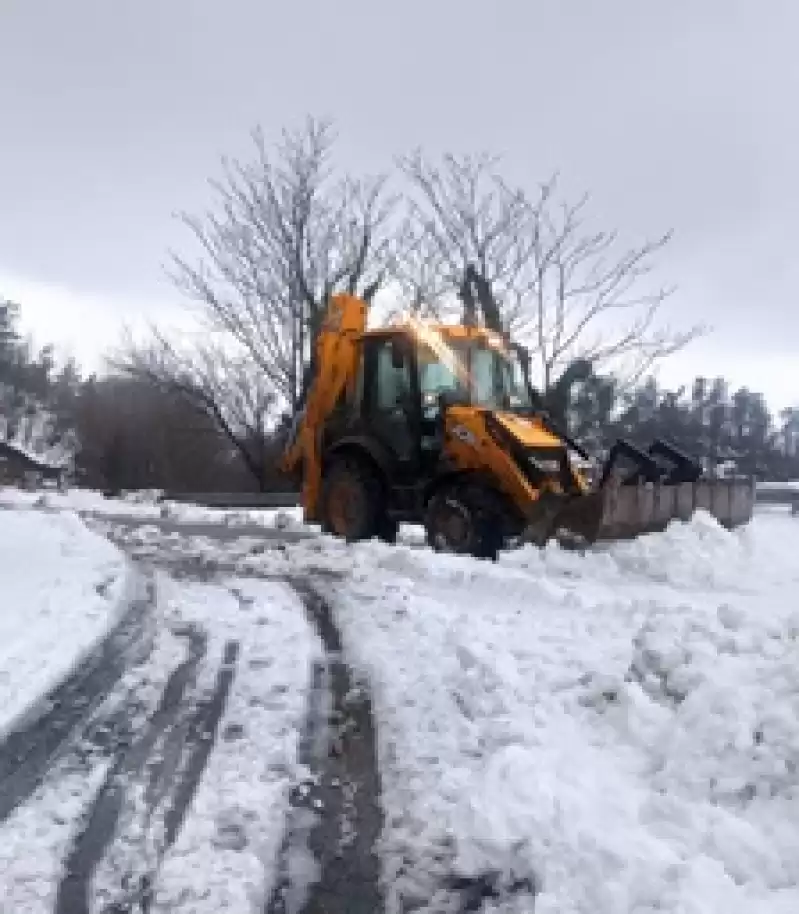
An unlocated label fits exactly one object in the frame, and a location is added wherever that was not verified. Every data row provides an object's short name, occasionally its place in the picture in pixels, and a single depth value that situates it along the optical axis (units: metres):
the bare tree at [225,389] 21.86
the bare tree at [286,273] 21.53
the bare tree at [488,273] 20.31
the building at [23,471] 29.67
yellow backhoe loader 8.38
